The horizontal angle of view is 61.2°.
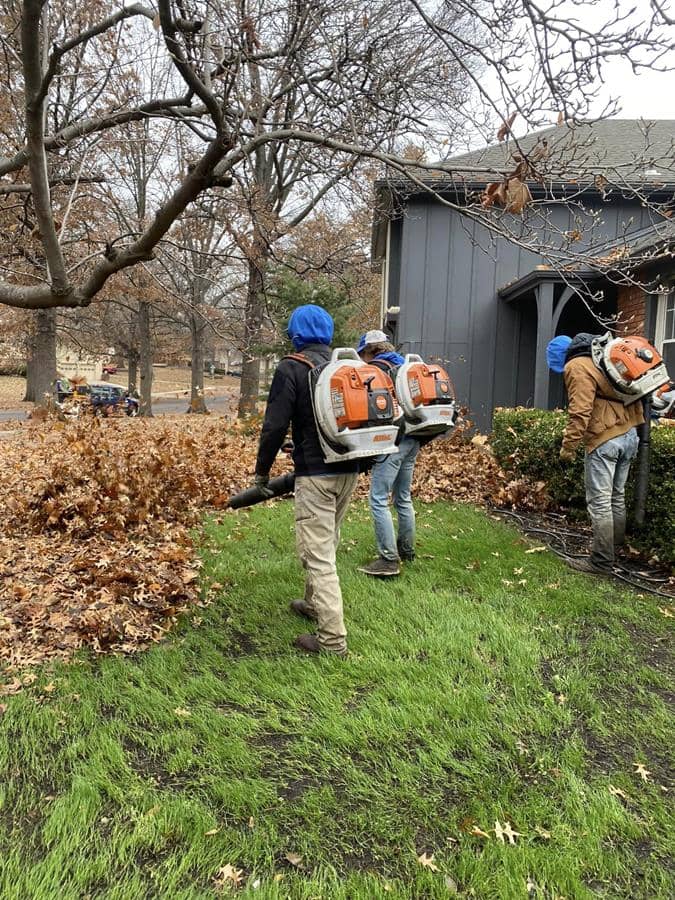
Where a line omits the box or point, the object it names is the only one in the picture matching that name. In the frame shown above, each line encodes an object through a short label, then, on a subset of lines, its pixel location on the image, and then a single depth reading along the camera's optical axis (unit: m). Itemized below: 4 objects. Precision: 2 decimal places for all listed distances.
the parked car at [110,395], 21.91
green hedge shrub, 4.68
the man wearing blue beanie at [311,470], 3.28
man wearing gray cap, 4.55
